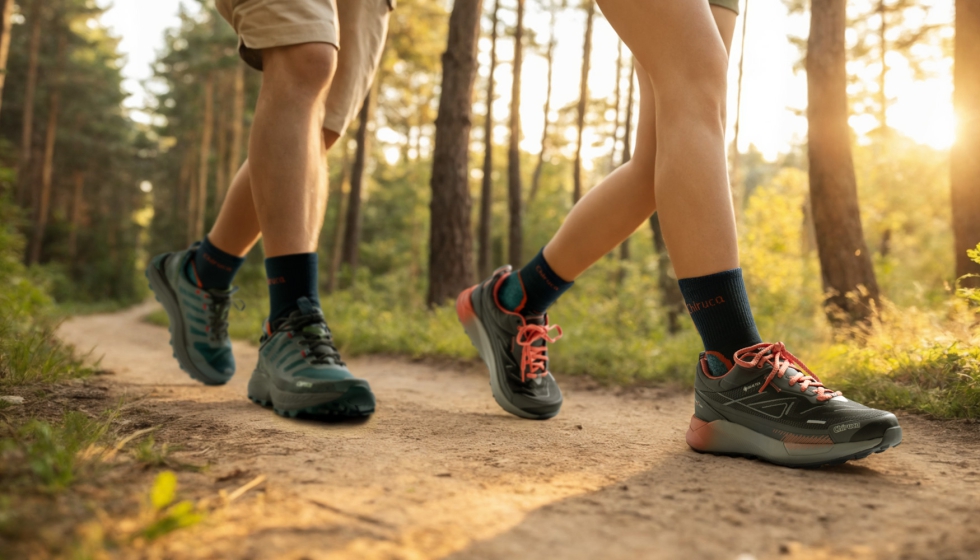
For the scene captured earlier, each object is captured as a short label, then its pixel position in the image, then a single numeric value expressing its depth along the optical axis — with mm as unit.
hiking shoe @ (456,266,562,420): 2225
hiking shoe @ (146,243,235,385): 2549
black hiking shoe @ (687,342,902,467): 1423
